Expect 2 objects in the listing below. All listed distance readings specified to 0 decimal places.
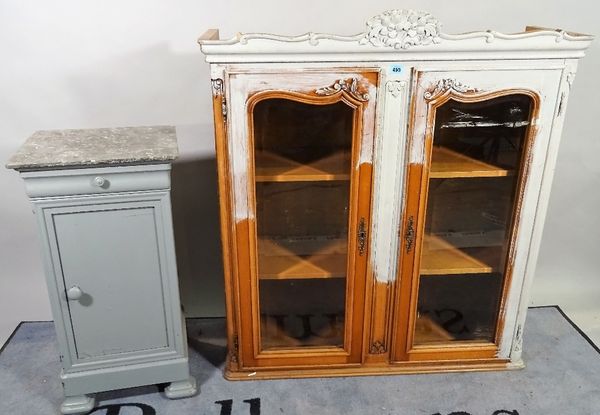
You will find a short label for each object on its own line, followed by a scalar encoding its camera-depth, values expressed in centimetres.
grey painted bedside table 164
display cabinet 164
